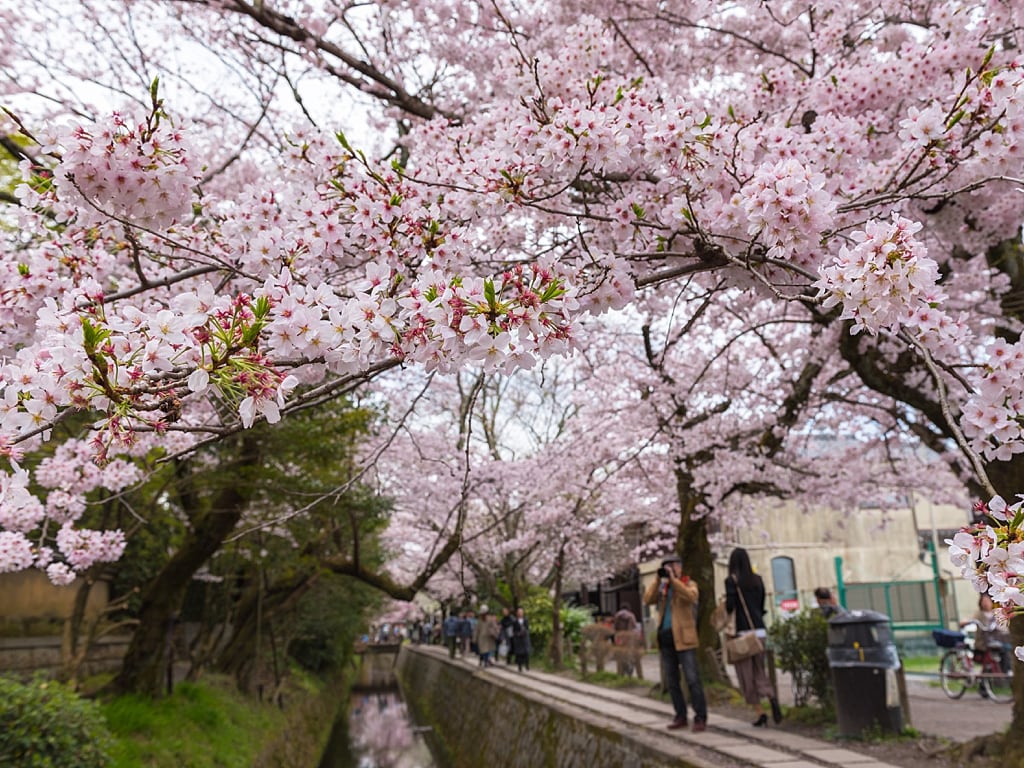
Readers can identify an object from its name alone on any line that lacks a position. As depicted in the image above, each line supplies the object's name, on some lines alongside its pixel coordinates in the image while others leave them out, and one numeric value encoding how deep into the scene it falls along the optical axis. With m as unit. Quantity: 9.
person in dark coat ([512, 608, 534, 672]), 15.24
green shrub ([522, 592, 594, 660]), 18.17
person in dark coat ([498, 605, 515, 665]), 16.86
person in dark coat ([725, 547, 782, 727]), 6.96
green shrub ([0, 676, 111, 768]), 4.90
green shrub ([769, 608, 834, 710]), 6.88
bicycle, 9.16
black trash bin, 6.04
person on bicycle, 9.41
